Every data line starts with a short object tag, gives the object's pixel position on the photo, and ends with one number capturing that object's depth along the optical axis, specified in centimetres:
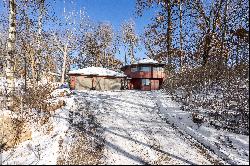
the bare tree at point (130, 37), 2446
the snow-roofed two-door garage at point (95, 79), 1655
